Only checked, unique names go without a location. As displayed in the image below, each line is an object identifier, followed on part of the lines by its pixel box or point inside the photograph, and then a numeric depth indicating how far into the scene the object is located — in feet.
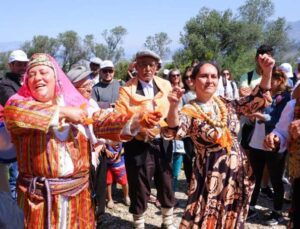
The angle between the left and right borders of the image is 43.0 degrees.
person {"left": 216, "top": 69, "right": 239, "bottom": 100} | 22.51
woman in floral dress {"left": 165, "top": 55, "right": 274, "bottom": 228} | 10.00
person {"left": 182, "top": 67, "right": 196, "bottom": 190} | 16.92
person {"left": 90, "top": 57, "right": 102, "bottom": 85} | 21.07
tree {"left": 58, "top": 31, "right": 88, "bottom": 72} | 199.87
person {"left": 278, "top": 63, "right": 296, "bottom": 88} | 20.24
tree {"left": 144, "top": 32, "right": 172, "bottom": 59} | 183.02
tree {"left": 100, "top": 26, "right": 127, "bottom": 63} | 205.05
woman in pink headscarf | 7.54
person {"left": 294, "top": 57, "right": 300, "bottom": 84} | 19.76
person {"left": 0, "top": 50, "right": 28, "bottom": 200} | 14.25
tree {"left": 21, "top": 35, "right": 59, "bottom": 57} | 200.34
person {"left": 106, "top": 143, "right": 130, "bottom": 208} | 16.30
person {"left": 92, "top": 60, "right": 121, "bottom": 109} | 18.76
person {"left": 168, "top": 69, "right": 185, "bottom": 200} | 16.97
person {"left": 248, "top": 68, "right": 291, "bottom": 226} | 14.06
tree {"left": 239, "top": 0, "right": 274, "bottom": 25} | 165.68
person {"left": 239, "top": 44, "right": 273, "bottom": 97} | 16.06
